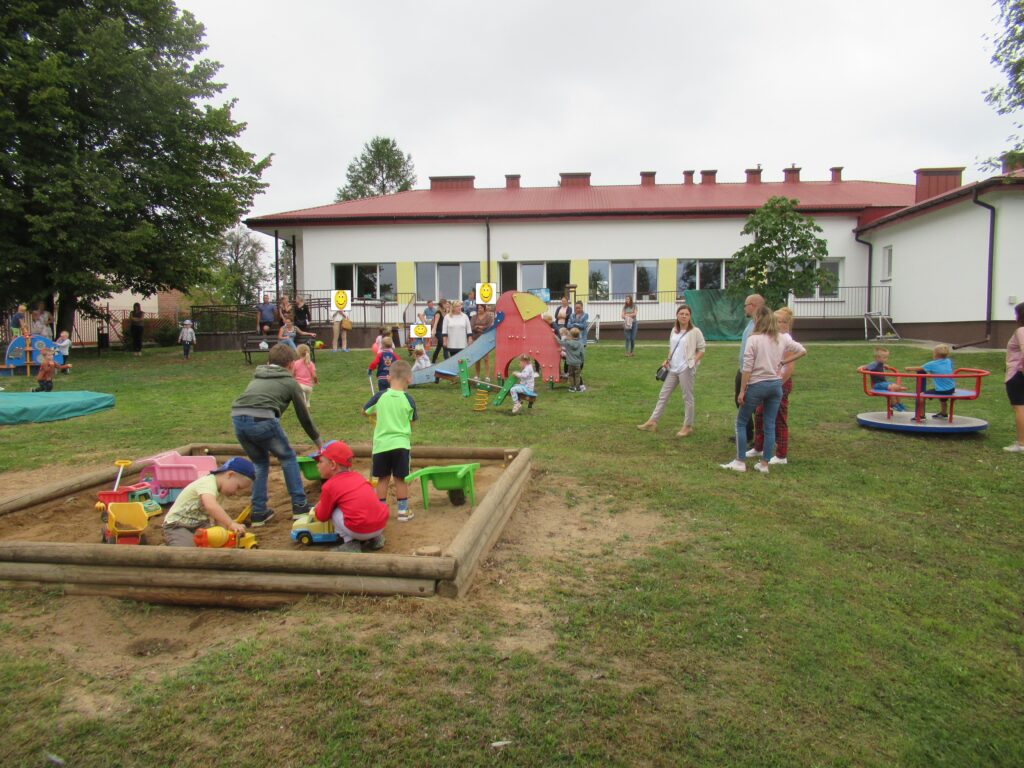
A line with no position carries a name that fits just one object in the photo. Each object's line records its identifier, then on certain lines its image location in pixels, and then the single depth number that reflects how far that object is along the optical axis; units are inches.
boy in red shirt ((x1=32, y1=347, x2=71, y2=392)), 591.8
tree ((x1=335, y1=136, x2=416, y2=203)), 2719.0
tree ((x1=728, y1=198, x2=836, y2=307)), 882.1
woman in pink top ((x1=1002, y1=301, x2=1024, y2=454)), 332.2
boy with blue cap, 206.1
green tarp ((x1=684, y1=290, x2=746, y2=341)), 1010.1
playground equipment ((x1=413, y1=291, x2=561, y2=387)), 597.9
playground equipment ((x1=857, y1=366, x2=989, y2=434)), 373.1
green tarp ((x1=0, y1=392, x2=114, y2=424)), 475.8
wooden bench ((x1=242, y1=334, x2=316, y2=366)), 784.3
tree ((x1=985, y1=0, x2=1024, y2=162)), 701.3
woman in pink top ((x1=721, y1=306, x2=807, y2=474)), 299.3
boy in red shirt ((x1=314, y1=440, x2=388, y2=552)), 199.5
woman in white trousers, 382.9
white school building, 1123.9
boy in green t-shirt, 239.8
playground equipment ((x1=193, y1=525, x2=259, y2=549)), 200.7
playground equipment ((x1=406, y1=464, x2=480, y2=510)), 242.8
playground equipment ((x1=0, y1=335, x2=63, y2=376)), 740.6
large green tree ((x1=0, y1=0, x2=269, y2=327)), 829.8
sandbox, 171.2
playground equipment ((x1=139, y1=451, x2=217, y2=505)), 257.6
